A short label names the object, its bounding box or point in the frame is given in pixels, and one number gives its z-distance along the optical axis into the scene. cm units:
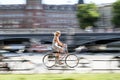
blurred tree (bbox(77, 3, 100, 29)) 7538
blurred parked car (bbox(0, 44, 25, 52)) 3176
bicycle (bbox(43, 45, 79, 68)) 1538
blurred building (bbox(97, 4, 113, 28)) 9190
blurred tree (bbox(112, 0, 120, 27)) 6825
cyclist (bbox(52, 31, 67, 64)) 1553
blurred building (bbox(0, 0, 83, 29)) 10862
